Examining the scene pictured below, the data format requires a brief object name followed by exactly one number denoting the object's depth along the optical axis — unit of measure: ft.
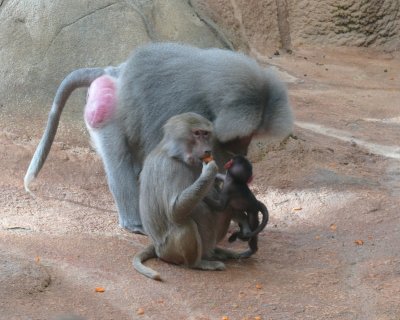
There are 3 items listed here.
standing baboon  34.50
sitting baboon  31.91
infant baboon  32.63
